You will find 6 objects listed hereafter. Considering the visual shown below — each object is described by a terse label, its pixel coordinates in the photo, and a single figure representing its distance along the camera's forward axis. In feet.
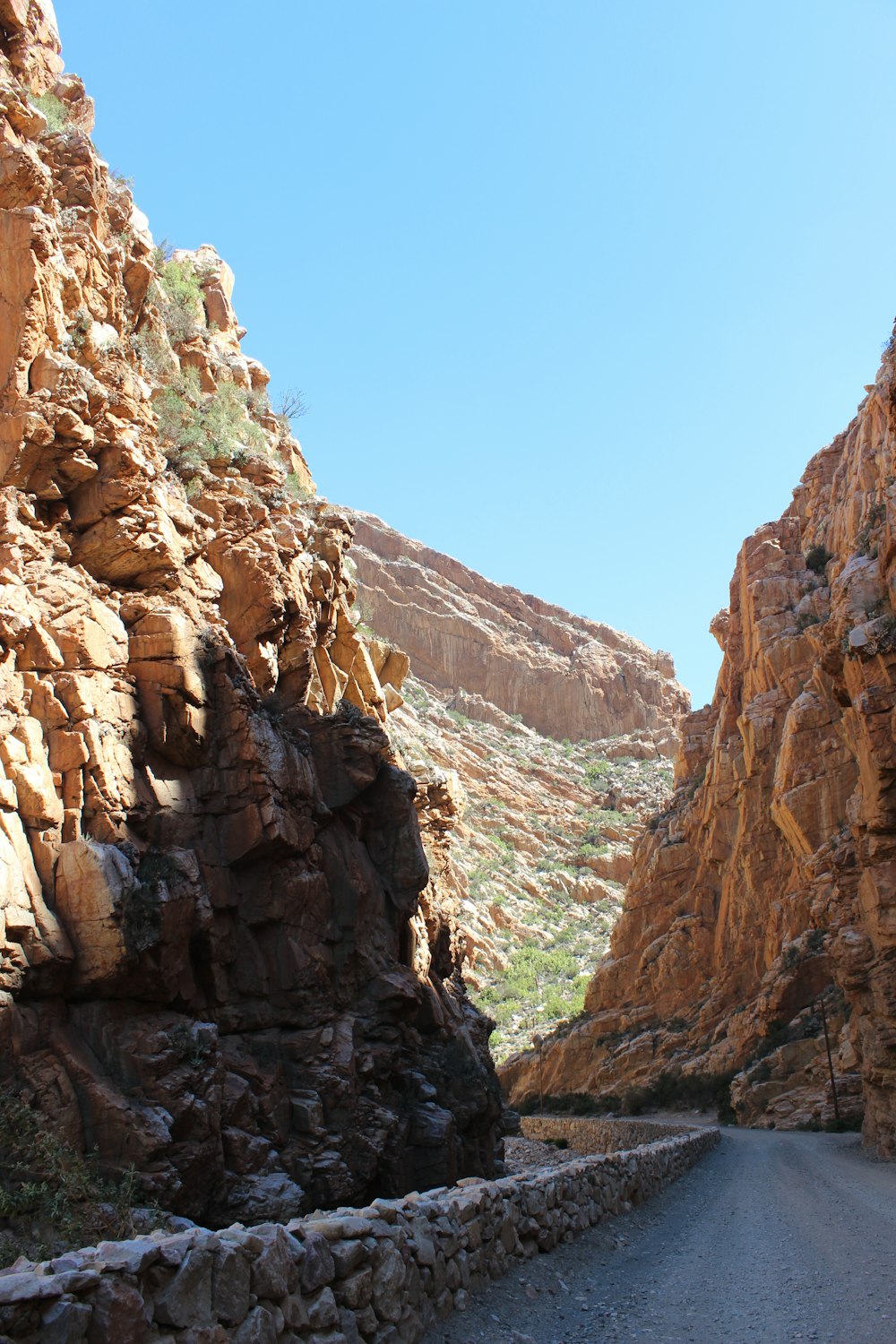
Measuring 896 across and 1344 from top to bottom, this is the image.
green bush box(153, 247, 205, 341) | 82.43
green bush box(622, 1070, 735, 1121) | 142.10
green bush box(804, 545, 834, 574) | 180.55
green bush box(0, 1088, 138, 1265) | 31.19
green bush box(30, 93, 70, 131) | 67.05
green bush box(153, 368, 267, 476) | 68.13
